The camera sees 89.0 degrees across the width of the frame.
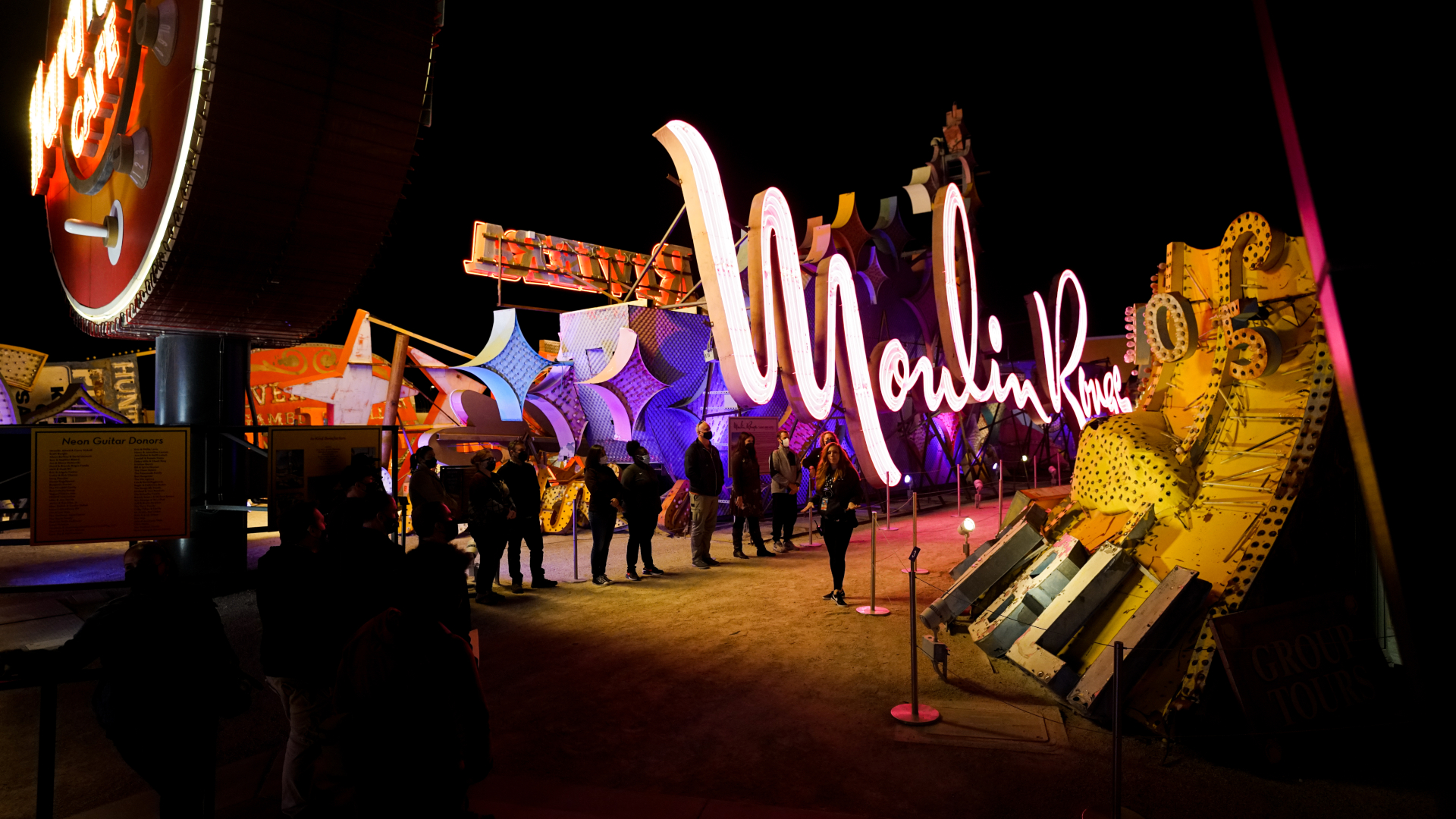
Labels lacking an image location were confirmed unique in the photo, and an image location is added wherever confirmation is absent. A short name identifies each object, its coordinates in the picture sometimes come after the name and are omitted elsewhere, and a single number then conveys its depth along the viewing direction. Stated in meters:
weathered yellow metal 4.80
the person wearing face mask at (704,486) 10.36
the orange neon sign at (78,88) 7.68
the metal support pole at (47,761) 2.86
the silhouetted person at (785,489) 11.94
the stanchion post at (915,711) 4.88
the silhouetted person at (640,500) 9.82
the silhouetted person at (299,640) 3.48
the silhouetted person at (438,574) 3.01
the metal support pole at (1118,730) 3.42
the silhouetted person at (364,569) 3.46
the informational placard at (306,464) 7.24
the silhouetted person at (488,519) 8.52
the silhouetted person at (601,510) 9.43
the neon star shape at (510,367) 17.59
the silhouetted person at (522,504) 8.98
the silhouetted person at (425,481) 8.75
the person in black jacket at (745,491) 11.32
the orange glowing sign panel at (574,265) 21.12
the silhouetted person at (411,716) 2.89
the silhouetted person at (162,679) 3.10
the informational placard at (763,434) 13.24
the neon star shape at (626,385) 15.82
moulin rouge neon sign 9.64
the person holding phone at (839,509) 8.05
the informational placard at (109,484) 5.52
